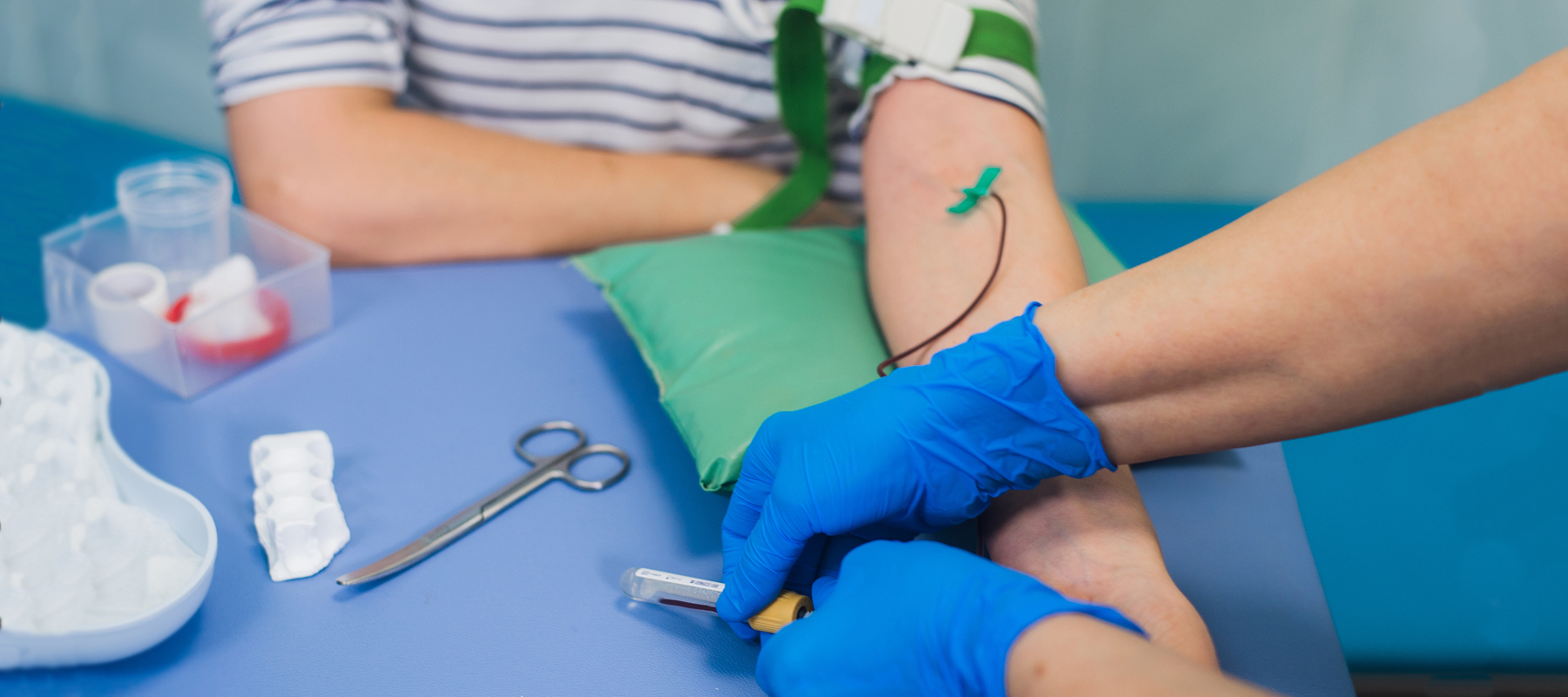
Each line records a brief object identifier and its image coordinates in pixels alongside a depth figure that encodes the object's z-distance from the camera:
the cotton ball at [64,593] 0.60
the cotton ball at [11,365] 0.77
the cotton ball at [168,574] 0.64
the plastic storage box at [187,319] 0.86
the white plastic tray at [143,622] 0.58
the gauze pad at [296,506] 0.69
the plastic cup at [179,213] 1.00
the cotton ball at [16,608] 0.58
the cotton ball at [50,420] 0.75
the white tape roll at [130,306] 0.87
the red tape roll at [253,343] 0.86
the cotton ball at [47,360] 0.80
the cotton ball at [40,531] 0.65
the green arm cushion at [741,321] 0.80
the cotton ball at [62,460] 0.73
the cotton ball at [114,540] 0.66
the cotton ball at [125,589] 0.63
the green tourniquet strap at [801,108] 1.10
